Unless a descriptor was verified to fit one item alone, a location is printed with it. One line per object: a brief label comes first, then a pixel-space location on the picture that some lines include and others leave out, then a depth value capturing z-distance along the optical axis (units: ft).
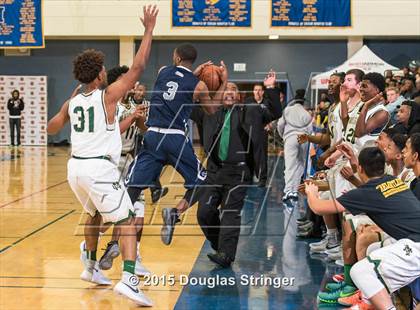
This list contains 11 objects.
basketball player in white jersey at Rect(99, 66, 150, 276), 19.02
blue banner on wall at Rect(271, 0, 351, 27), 62.64
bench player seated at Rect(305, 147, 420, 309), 14.76
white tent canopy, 53.47
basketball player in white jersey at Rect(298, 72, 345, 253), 22.83
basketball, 21.48
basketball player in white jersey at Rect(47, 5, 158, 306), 16.99
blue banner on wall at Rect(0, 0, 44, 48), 64.13
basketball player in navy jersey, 19.74
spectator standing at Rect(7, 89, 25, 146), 73.20
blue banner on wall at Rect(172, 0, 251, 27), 63.46
